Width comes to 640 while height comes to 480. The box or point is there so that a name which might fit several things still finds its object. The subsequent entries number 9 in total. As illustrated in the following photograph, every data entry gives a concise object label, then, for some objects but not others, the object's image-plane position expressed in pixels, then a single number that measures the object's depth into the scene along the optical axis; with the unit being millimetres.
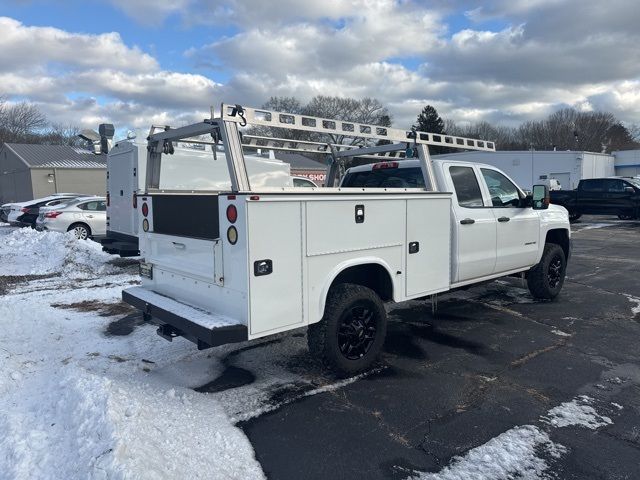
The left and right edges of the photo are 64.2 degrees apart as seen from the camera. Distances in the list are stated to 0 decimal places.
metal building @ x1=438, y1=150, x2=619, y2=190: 38125
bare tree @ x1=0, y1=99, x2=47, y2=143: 56219
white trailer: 9797
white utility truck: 3951
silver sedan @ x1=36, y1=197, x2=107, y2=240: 15320
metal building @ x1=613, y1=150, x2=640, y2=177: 45031
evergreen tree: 68750
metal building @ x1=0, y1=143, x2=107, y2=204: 39062
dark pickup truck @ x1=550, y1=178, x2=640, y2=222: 21281
